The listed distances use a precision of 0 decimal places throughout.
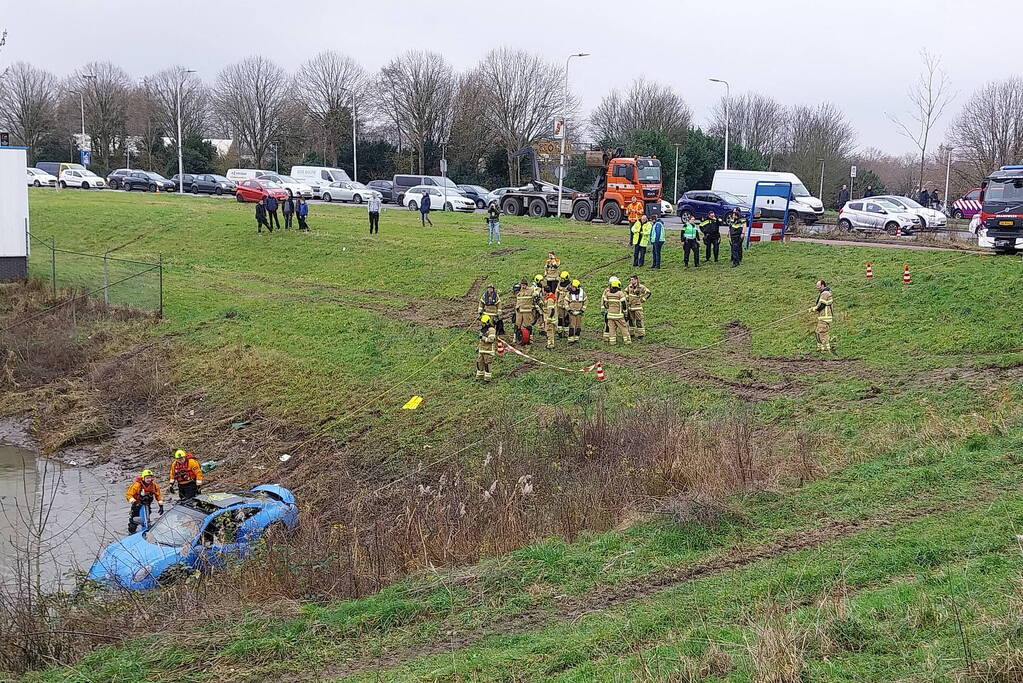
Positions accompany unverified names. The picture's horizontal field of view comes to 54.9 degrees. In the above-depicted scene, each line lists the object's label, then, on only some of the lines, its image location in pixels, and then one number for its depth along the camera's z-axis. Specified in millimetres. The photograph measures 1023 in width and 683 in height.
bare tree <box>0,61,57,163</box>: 80750
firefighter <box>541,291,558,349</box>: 21984
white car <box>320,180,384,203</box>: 53031
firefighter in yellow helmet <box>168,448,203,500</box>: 15477
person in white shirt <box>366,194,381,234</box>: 37000
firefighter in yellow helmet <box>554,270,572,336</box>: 22453
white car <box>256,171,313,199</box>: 53062
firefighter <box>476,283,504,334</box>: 21062
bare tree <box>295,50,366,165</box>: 75375
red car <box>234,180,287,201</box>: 48125
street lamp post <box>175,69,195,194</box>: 56188
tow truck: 35781
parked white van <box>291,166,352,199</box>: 54625
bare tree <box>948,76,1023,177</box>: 51531
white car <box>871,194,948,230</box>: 33938
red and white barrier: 29500
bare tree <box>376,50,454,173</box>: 71625
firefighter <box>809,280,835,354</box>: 19406
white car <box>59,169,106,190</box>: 60156
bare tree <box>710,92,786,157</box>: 79375
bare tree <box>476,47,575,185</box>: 67375
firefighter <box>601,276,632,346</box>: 21953
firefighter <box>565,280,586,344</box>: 22125
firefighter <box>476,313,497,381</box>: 20469
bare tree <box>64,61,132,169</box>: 79562
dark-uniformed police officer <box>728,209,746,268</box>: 26766
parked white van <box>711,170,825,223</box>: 41244
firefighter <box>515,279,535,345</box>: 22156
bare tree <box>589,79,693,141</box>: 72375
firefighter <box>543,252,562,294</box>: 23156
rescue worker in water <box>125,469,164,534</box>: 14617
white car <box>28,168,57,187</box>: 62031
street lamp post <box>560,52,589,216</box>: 38875
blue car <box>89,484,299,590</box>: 11820
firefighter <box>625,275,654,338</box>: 22625
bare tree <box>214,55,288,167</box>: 79500
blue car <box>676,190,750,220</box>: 36625
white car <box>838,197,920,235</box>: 33406
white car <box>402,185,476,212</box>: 47281
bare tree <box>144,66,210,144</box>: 79125
